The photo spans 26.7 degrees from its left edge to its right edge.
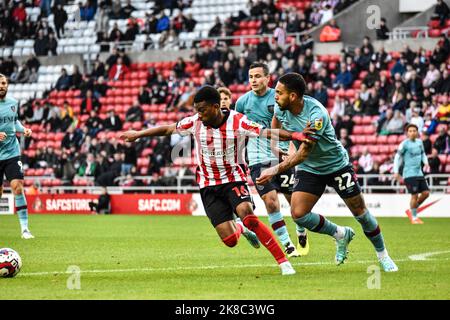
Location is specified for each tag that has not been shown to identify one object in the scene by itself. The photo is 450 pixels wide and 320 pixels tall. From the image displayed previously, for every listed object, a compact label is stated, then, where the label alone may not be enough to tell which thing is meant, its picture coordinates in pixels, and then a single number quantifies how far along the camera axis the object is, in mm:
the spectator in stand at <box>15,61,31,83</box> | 40488
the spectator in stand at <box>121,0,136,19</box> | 41125
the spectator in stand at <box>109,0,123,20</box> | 41438
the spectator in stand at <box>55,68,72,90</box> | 38969
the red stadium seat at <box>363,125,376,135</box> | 30609
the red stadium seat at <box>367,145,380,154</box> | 29891
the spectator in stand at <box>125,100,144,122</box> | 35000
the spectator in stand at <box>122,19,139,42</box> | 39375
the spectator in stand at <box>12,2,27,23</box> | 42594
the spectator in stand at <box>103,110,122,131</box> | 35000
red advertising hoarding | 30375
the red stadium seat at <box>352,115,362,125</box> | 30844
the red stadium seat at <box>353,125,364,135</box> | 30734
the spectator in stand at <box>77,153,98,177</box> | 33188
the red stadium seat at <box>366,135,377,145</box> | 30202
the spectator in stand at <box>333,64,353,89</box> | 31953
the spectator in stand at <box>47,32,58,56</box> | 40781
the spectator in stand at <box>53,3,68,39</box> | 40781
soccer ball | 11039
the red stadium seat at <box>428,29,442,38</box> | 32938
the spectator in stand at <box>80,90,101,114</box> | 37156
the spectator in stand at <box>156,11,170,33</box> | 39250
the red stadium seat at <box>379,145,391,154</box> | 29672
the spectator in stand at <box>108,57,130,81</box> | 38312
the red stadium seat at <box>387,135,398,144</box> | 29781
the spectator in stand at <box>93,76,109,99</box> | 37781
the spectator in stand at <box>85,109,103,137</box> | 35281
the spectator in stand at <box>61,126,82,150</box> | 35188
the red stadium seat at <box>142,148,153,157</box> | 33838
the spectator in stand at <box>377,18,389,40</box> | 32844
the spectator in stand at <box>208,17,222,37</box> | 37656
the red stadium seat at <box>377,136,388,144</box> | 29891
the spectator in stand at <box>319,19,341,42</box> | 34406
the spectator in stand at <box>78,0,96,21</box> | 41719
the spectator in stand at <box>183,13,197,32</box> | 38562
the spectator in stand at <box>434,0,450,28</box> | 32312
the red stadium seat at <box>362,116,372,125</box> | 30703
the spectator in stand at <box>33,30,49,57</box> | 40812
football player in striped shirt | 10922
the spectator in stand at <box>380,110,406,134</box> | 29297
